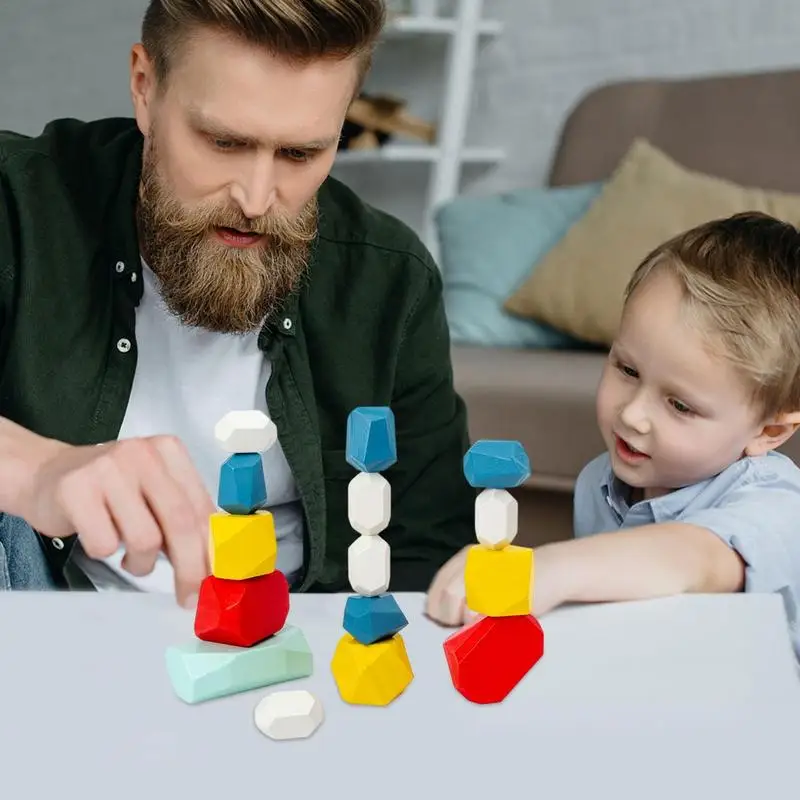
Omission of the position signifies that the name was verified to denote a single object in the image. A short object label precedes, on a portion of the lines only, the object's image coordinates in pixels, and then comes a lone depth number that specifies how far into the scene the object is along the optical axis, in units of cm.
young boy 120
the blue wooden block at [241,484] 66
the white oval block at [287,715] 60
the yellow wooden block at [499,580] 65
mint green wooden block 65
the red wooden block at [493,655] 64
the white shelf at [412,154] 326
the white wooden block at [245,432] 65
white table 55
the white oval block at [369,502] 66
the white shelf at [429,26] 322
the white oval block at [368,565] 66
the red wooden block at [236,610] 68
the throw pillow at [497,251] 255
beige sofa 207
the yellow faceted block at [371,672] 64
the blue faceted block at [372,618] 66
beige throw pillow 234
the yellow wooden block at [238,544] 67
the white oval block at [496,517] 65
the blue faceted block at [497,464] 64
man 125
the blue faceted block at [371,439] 65
